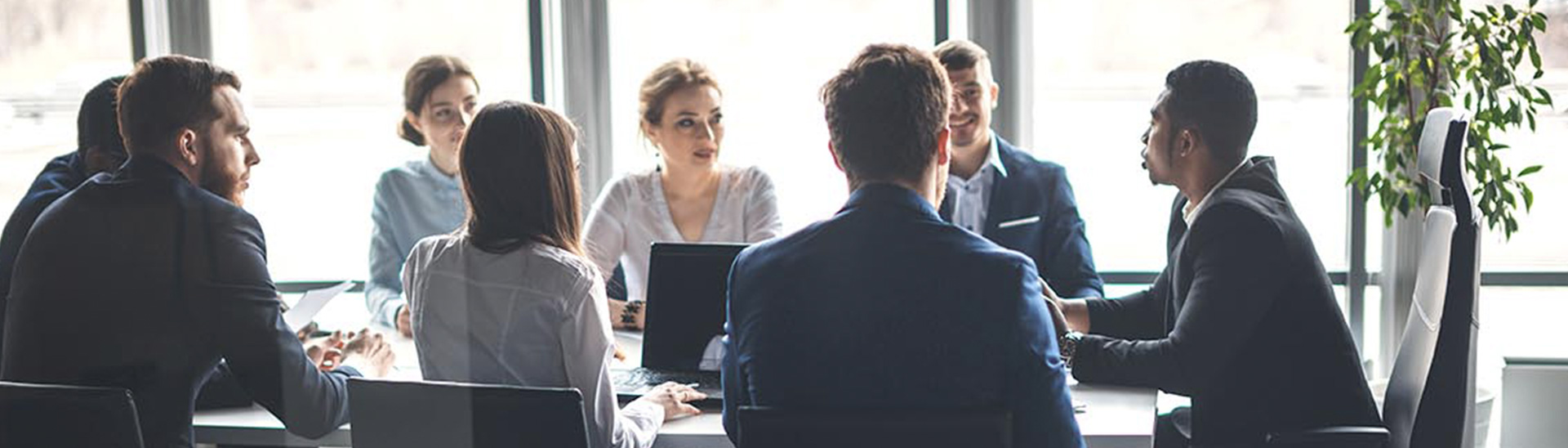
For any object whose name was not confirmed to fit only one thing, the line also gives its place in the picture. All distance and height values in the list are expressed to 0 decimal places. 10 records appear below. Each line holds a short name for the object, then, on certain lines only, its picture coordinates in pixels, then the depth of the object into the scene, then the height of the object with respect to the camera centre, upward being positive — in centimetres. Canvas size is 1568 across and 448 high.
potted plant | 364 -18
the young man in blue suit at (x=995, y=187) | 327 -37
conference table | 221 -61
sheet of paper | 249 -47
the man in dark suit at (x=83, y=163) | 251 -23
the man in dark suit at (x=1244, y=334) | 226 -48
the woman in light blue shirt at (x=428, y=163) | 354 -33
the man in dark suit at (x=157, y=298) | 221 -39
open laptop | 258 -50
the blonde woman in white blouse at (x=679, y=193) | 345 -40
